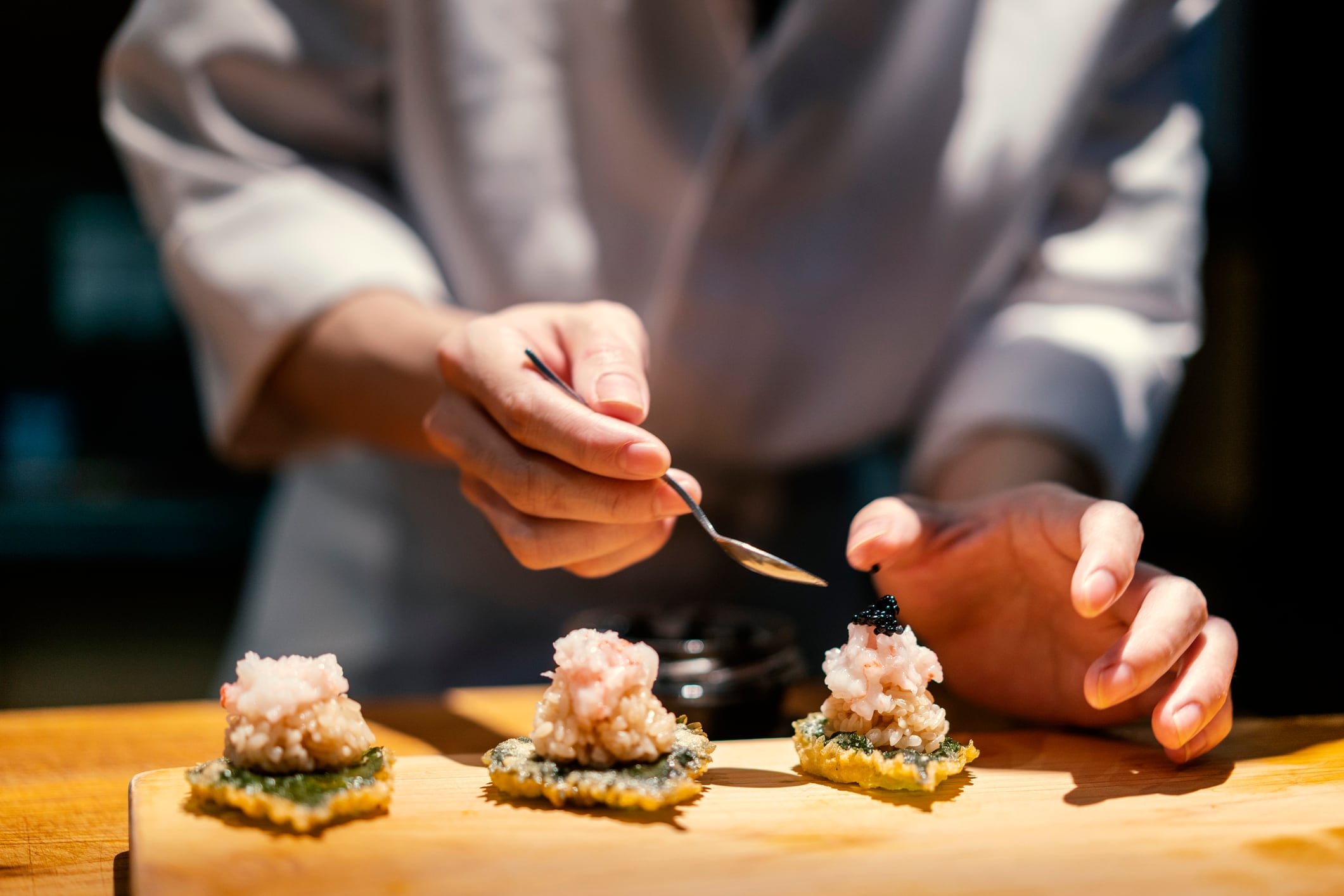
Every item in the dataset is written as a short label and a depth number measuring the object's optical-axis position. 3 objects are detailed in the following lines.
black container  0.73
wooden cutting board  0.61
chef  0.84
